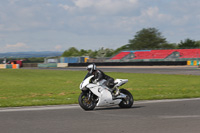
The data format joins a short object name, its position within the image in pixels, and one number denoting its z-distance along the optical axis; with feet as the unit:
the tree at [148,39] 385.09
